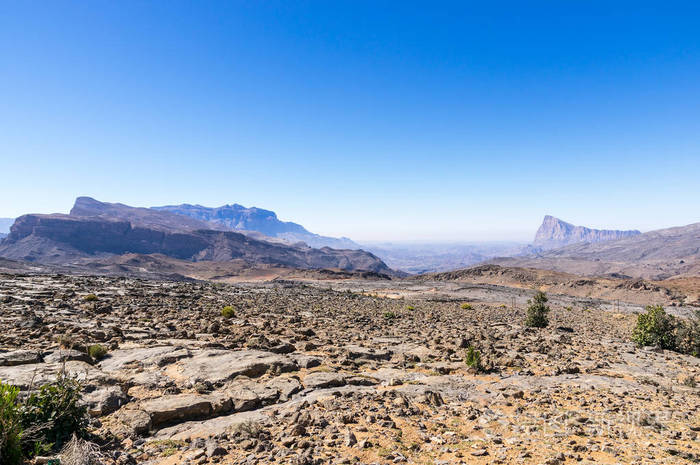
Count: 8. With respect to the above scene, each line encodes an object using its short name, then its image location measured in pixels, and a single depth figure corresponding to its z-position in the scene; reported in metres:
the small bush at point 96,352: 10.80
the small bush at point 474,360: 12.09
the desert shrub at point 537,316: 23.73
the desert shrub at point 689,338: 16.45
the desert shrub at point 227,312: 21.16
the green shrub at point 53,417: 5.66
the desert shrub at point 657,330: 17.61
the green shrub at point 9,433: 4.91
